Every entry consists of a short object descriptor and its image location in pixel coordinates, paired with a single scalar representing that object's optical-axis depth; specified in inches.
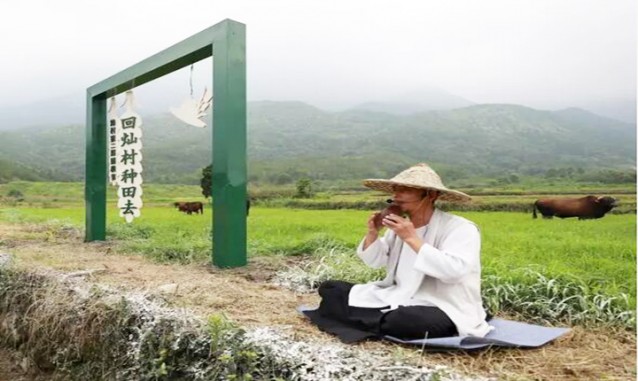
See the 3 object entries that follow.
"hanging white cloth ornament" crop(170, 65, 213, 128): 182.2
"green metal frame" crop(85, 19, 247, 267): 171.3
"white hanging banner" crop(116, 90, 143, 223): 225.3
